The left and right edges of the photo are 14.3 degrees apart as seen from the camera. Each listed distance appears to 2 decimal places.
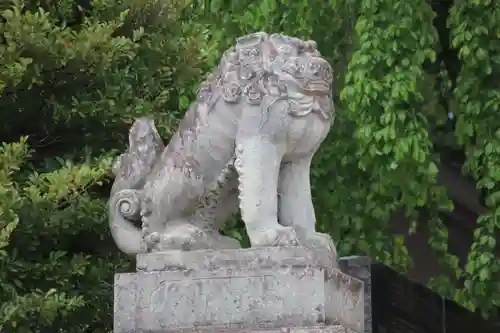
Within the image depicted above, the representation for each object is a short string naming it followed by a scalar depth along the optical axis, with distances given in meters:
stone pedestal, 10.01
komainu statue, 10.27
